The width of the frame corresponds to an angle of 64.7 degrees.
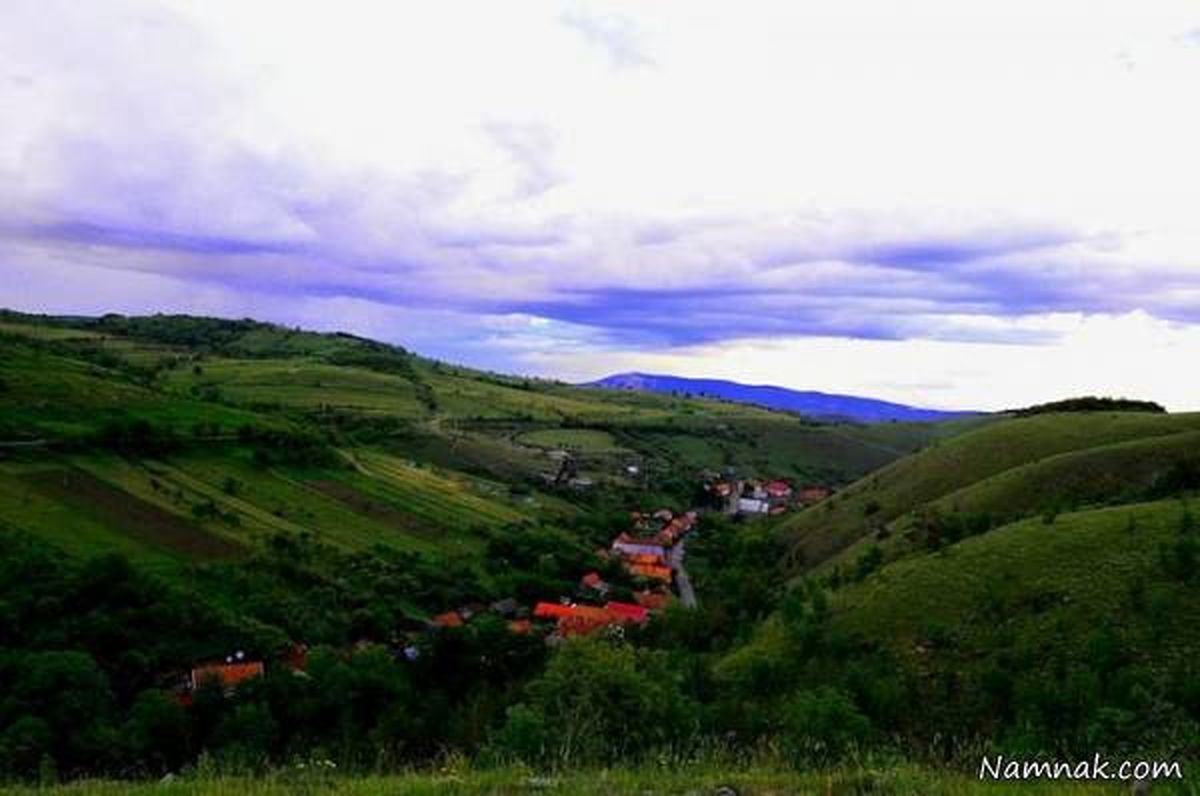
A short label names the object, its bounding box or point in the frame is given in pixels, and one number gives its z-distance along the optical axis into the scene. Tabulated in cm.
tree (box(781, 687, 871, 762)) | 2414
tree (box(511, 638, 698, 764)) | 2939
